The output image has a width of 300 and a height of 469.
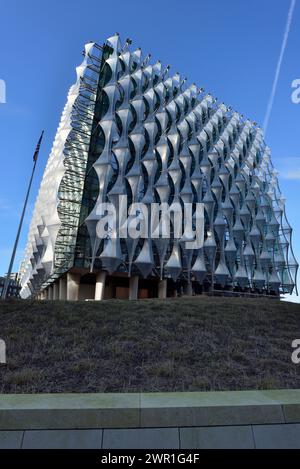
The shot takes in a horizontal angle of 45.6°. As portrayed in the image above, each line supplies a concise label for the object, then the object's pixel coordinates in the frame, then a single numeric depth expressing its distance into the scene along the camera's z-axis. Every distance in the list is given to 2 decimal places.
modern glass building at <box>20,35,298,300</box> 44.09
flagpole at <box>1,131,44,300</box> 27.84
